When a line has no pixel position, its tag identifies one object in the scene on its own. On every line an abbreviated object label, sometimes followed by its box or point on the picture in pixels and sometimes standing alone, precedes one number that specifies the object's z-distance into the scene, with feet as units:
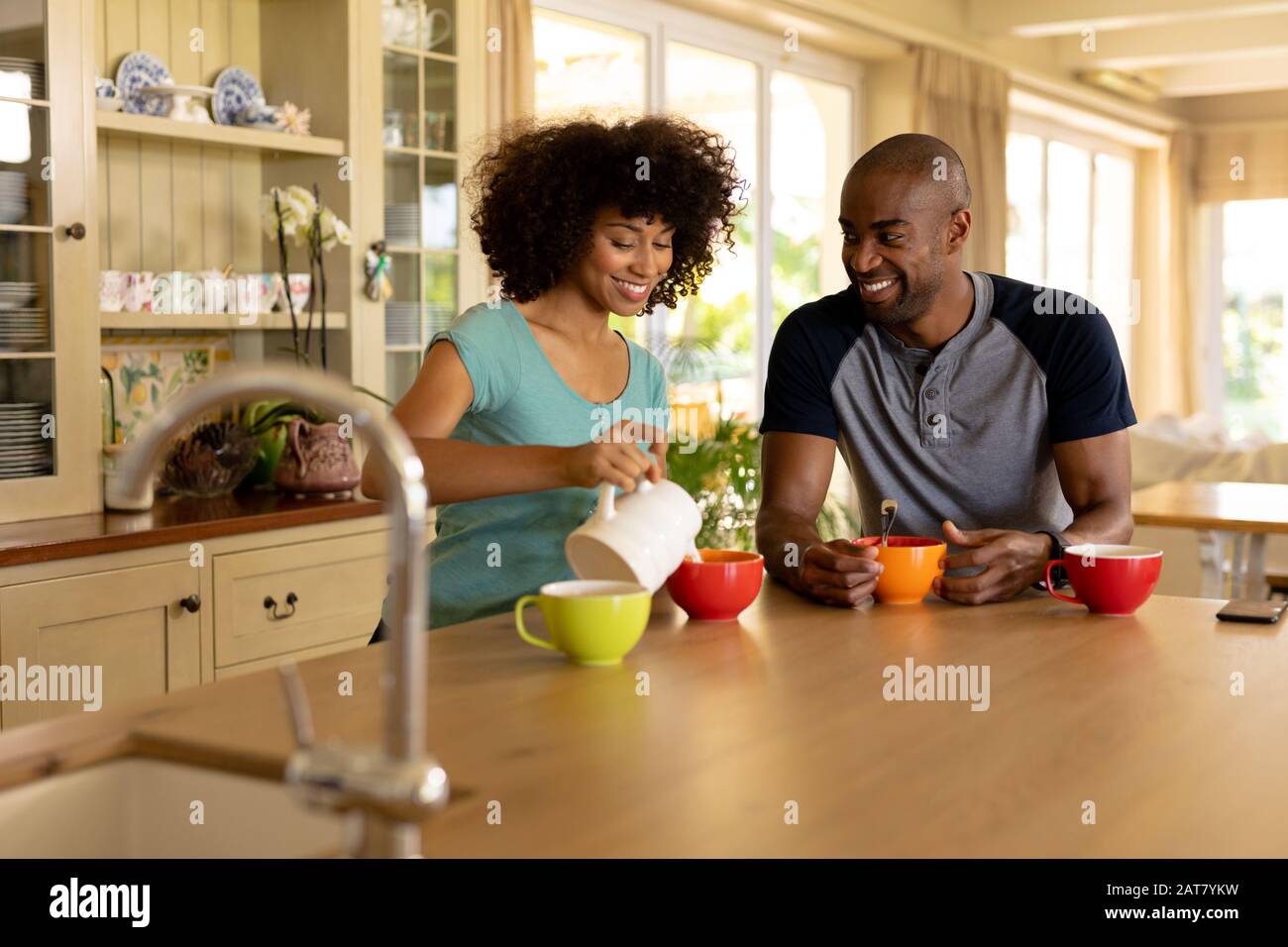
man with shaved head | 6.58
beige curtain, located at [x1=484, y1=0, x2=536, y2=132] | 12.80
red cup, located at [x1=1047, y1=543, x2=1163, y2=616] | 5.26
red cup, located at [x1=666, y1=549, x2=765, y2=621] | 5.16
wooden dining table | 11.82
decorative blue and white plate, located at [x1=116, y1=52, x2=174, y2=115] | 10.53
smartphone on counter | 5.24
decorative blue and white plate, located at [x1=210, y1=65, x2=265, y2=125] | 11.12
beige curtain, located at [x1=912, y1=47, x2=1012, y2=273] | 20.11
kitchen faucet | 2.38
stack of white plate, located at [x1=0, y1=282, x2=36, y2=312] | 8.82
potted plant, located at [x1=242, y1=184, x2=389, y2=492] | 10.46
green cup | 4.40
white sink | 3.55
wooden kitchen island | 3.08
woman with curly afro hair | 5.55
